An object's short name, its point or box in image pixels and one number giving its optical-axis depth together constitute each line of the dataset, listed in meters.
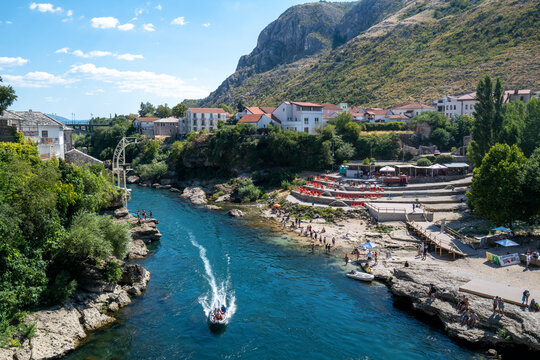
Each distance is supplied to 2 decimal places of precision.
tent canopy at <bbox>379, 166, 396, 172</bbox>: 57.42
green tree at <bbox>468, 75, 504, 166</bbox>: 48.78
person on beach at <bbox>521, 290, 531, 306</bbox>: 23.58
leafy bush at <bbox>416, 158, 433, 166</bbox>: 59.67
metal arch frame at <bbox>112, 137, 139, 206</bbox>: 46.31
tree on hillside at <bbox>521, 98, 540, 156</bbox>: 49.88
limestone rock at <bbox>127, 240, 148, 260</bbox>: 36.66
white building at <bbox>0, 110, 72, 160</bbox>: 38.34
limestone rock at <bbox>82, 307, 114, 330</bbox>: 23.78
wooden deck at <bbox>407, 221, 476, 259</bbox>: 34.75
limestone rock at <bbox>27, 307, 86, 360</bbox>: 20.31
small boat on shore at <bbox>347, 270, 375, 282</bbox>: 31.42
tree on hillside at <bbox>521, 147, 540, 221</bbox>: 34.44
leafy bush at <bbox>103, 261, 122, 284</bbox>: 27.22
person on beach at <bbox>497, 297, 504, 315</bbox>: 23.31
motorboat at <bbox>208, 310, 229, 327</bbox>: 24.30
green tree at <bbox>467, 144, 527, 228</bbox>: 35.31
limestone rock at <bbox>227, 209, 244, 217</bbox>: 53.12
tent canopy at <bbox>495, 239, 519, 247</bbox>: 32.31
